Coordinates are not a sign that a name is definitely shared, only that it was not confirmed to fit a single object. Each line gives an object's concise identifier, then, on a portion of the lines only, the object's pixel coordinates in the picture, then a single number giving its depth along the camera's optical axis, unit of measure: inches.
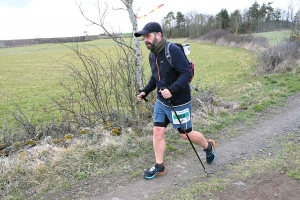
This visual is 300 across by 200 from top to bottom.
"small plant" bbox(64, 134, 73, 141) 201.7
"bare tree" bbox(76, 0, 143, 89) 237.9
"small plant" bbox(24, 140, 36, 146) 197.3
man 137.6
